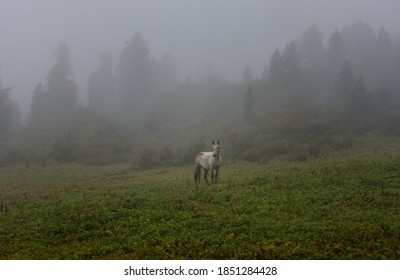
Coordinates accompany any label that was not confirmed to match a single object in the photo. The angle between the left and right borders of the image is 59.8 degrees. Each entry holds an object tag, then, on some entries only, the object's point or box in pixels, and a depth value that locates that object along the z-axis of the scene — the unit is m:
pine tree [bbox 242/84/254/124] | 55.24
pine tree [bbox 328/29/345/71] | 90.00
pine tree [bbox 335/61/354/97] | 60.31
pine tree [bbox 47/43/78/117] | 81.75
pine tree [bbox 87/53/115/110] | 89.56
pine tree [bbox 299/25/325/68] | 100.38
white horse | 20.81
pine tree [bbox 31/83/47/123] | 80.06
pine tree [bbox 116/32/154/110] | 83.88
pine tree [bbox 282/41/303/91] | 78.19
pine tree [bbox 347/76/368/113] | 55.22
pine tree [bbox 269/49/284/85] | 78.81
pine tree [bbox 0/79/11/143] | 58.91
